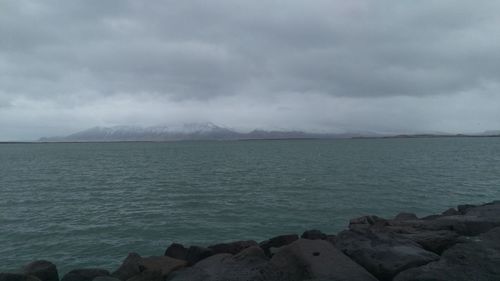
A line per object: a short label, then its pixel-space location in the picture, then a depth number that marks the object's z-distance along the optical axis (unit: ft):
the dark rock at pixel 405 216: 56.70
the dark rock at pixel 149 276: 34.05
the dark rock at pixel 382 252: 31.45
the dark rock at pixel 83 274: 36.24
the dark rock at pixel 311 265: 29.45
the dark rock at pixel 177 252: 41.70
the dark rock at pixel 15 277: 33.04
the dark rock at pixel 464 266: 27.30
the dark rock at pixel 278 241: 44.27
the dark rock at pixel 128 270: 36.99
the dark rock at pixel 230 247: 42.26
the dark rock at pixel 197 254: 41.17
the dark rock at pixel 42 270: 36.96
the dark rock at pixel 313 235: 46.47
